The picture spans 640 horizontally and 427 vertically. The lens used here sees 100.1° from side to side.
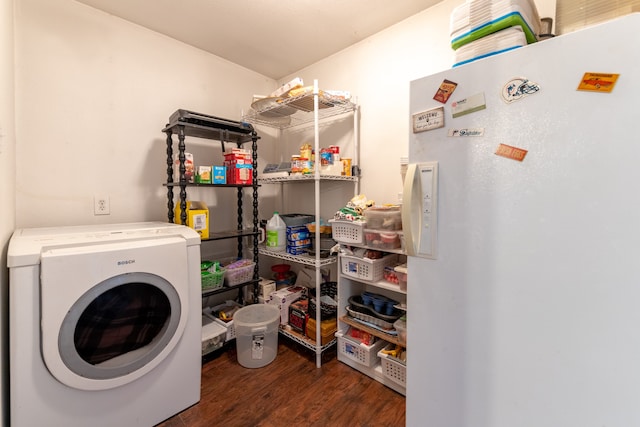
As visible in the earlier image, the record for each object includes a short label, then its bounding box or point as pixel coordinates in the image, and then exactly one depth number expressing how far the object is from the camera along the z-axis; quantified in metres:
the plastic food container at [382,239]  1.46
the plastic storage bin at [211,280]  1.78
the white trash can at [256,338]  1.72
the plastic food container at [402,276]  1.44
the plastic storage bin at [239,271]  1.92
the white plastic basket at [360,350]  1.62
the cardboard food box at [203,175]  1.76
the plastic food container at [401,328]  1.45
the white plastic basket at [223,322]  1.86
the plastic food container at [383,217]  1.49
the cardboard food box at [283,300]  2.01
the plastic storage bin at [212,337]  1.72
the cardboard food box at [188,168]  1.75
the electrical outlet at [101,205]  1.69
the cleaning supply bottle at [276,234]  2.05
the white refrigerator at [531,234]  0.62
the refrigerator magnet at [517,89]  0.71
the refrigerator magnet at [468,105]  0.80
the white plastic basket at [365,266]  1.57
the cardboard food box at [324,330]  1.79
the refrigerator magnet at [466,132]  0.80
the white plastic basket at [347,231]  1.59
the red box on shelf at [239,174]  1.90
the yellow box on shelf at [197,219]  1.74
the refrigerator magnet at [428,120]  0.88
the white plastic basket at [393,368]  1.46
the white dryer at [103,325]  0.98
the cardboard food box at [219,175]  1.81
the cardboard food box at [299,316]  1.88
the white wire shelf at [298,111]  1.86
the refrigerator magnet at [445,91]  0.86
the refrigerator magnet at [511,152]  0.73
